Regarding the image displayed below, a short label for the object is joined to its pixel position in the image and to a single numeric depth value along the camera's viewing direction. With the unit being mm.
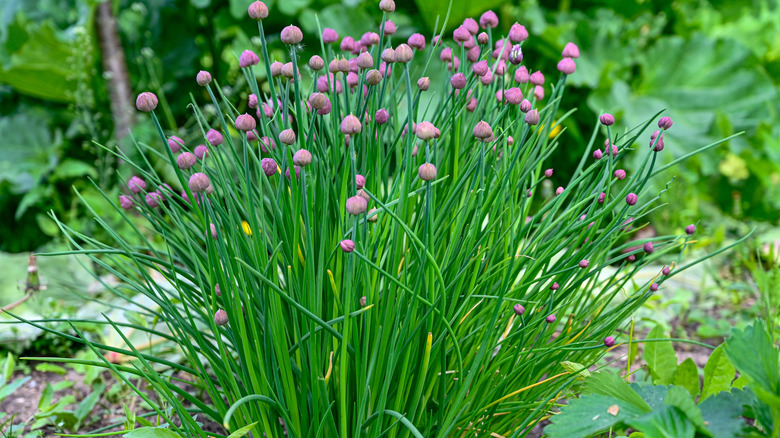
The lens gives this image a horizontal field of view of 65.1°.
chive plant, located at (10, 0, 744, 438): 875
